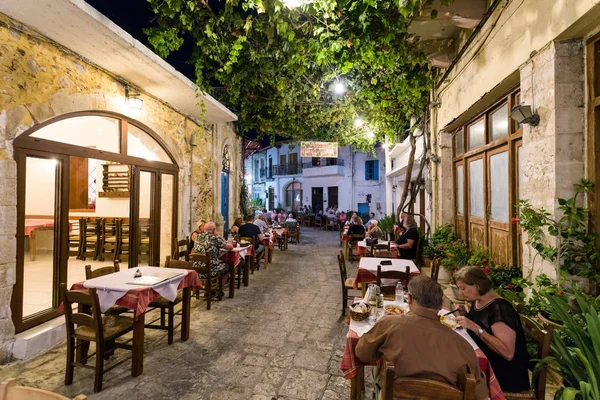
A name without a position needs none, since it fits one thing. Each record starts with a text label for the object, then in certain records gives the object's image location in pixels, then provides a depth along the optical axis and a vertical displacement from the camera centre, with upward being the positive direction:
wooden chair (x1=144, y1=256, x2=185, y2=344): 3.82 -1.34
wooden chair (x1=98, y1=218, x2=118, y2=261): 7.37 -0.80
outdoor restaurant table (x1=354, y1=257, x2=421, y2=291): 4.49 -0.96
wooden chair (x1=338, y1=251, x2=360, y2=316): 4.66 -1.29
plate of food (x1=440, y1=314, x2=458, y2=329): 2.53 -0.99
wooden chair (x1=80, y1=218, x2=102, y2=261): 7.40 -0.81
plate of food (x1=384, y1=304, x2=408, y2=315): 2.80 -0.98
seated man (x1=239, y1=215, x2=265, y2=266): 7.71 -0.71
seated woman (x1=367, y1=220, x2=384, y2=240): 8.60 -0.81
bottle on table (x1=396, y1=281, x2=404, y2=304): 3.09 -0.92
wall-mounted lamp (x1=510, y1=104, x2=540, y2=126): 3.06 +0.88
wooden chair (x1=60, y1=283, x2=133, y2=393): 2.86 -1.25
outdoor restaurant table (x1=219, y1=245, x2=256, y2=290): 5.75 -1.02
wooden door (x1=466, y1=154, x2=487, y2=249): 4.88 +0.03
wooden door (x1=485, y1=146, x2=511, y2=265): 4.18 -0.04
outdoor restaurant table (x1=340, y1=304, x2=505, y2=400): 2.01 -1.17
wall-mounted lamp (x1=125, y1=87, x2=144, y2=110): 5.15 +1.77
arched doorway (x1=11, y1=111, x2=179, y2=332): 3.72 +0.07
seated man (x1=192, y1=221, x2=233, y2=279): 5.41 -0.72
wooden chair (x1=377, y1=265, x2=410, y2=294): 3.72 -0.87
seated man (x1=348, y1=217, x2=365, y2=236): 9.22 -0.77
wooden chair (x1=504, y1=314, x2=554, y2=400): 2.03 -1.14
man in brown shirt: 1.71 -0.82
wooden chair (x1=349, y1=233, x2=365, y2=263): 9.11 -1.07
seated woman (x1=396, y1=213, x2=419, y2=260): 6.42 -0.82
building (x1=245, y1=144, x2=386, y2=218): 22.83 +1.99
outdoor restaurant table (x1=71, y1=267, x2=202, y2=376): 3.17 -0.97
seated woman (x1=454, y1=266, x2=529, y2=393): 2.08 -0.90
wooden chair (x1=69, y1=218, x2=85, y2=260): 7.48 -0.77
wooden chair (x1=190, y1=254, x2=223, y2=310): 5.01 -1.06
